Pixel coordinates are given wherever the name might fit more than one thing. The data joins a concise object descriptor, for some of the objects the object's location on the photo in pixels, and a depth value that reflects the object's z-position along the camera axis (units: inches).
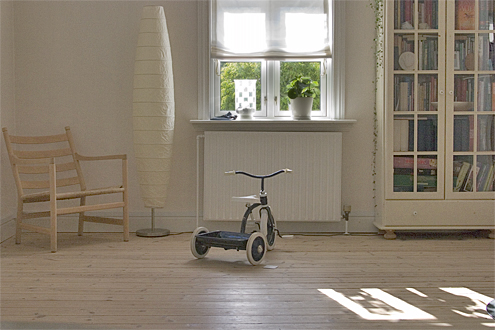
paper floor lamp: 155.4
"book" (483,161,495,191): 156.7
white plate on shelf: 156.0
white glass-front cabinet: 155.5
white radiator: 163.2
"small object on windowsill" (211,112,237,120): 164.2
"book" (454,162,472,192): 156.5
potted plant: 163.9
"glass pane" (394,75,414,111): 156.6
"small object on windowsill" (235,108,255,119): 165.0
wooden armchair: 140.9
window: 165.3
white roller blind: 165.3
